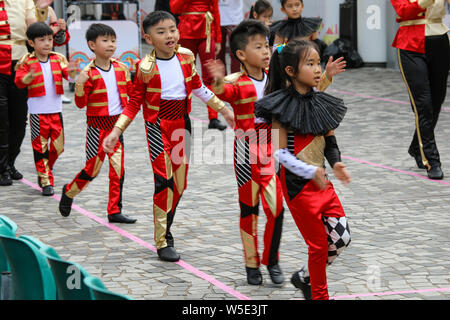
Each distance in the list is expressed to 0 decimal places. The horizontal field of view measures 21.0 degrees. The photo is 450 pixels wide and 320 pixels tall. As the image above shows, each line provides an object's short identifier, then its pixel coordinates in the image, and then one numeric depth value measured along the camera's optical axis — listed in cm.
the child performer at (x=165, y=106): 888
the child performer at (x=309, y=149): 675
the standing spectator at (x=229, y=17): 1903
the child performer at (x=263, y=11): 1397
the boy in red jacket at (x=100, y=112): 1075
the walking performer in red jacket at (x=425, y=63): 1272
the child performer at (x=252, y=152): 803
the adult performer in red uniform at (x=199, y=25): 1647
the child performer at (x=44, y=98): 1256
